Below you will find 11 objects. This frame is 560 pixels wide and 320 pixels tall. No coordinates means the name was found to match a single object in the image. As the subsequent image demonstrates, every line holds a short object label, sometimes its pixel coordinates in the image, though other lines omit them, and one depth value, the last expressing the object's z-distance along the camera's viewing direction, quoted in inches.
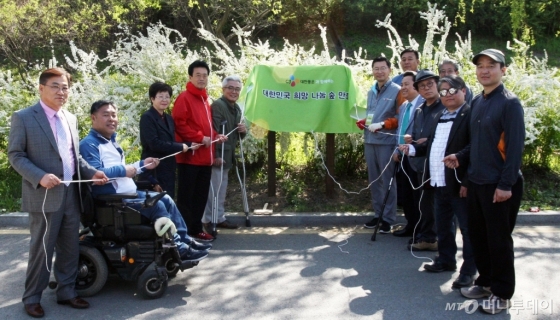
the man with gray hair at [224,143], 265.7
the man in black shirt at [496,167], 166.9
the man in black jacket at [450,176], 194.9
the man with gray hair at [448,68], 242.4
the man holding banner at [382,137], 266.1
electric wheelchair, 189.5
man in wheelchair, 193.5
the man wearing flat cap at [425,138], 222.4
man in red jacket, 251.9
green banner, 297.7
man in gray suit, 170.9
